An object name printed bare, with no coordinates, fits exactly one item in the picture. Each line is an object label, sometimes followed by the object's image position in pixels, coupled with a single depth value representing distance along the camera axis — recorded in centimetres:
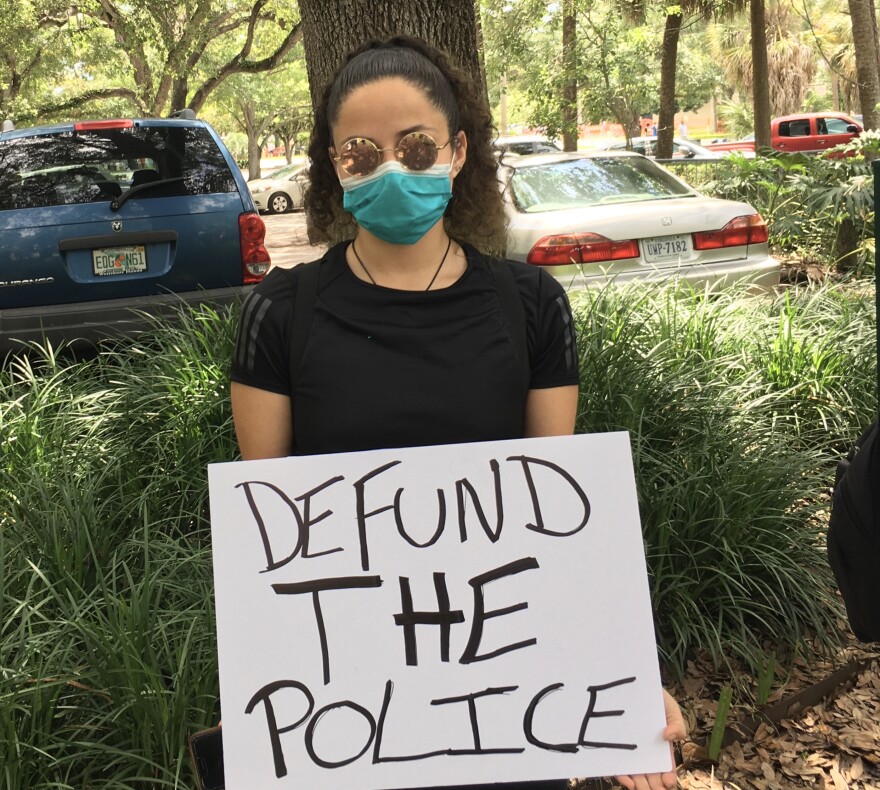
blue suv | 592
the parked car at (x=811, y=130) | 2480
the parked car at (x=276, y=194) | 2489
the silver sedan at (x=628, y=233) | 585
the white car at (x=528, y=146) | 2534
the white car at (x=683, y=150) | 2634
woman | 164
